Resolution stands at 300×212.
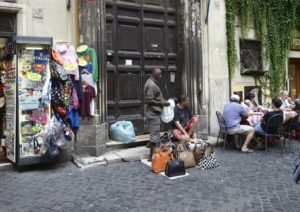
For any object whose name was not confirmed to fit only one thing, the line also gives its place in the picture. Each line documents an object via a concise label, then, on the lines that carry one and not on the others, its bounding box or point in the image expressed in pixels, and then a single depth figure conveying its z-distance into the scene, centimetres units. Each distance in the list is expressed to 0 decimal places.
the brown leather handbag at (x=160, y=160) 583
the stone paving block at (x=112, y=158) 642
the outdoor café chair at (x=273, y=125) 726
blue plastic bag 712
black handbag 559
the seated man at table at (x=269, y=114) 732
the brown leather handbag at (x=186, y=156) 605
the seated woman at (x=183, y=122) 680
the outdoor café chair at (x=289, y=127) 793
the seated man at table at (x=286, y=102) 916
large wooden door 742
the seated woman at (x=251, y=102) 879
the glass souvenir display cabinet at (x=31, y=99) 576
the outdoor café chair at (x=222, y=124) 761
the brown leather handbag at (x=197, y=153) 630
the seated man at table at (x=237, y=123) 742
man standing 643
